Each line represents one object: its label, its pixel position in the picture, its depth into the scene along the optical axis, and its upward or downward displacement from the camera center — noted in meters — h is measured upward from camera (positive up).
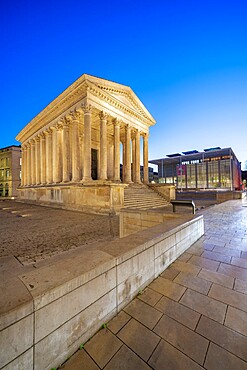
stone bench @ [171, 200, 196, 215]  5.82 -0.70
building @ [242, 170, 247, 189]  89.22 +4.47
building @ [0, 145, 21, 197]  44.94 +5.41
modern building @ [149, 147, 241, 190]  51.00 +5.64
